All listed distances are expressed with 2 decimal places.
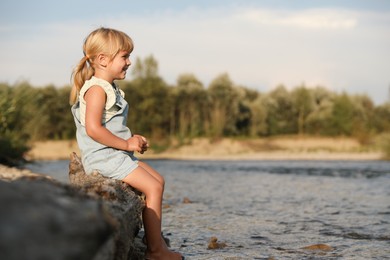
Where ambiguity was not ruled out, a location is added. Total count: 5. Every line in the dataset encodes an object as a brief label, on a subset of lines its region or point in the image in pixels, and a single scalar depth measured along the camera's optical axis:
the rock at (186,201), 7.25
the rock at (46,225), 1.18
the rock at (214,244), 3.87
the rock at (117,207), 2.02
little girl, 3.02
